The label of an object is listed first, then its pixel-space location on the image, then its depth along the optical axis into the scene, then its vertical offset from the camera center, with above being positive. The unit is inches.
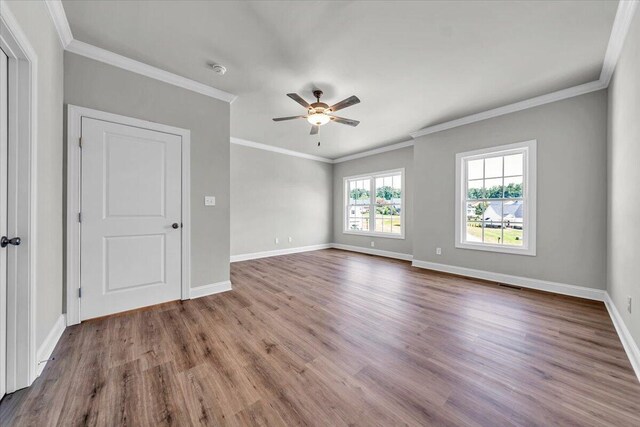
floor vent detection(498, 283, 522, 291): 138.1 -42.7
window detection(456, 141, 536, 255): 139.6 +8.9
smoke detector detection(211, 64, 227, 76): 105.0 +63.6
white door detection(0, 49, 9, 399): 54.7 +1.2
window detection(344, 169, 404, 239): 230.2 +8.6
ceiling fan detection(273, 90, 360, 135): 111.4 +50.7
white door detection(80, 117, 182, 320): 94.3 -2.4
